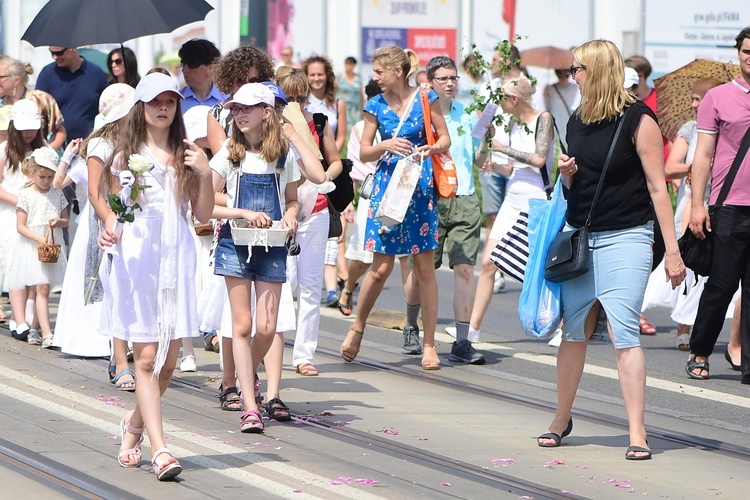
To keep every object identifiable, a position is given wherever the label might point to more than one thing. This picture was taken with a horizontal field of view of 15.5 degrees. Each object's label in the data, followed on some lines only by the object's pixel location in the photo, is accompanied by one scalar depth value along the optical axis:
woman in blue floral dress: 17.86
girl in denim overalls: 13.92
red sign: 45.56
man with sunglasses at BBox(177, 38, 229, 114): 17.64
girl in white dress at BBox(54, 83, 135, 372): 14.53
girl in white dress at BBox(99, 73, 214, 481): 11.98
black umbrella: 16.31
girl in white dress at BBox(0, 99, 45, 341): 19.92
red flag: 41.91
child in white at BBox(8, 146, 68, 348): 19.64
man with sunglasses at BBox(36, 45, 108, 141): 24.17
